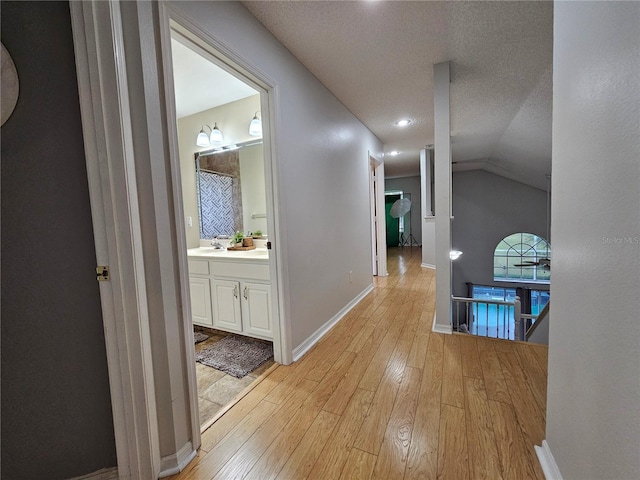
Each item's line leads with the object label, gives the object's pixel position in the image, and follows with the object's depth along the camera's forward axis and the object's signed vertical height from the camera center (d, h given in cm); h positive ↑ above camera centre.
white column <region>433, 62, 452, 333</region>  229 +20
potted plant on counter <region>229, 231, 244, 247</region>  275 -17
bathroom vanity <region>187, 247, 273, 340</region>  215 -59
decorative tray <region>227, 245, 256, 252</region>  269 -26
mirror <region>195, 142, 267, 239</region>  282 +39
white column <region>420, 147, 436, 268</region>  534 +3
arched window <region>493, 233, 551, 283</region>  782 -136
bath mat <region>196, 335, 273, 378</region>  201 -111
